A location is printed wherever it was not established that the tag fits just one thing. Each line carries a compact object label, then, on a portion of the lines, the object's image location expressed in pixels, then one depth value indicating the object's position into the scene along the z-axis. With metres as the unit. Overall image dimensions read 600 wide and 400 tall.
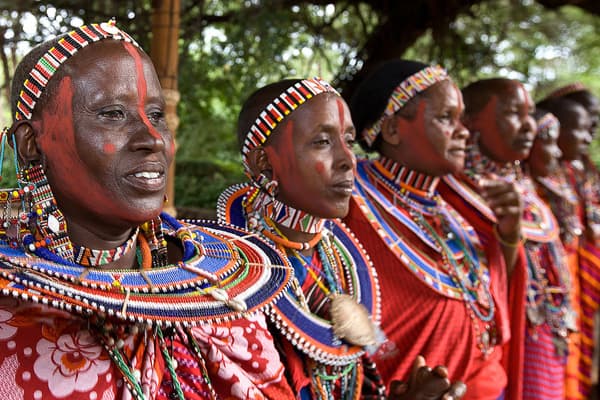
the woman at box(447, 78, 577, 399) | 3.16
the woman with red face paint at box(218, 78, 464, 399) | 1.83
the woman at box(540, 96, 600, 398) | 4.23
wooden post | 2.43
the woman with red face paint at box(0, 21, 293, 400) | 1.13
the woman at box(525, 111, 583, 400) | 3.74
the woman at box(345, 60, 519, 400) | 2.40
